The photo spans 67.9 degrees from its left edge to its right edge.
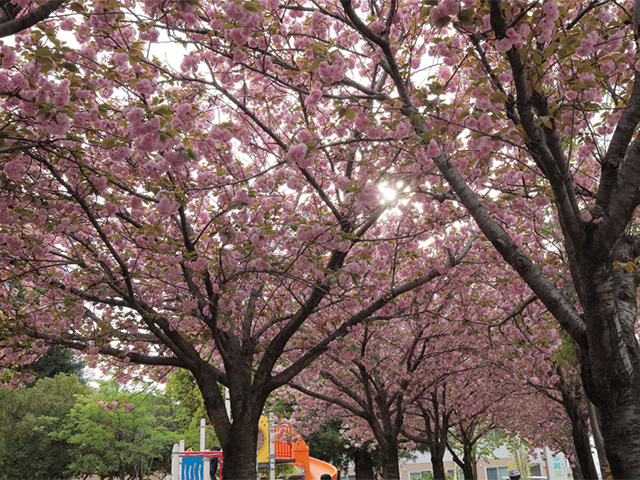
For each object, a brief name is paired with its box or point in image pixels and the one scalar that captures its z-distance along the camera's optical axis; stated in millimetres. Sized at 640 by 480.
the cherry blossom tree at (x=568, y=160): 3811
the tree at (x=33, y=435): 22891
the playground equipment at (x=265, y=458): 12898
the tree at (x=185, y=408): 26875
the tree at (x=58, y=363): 30869
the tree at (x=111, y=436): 22062
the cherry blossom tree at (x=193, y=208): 4535
